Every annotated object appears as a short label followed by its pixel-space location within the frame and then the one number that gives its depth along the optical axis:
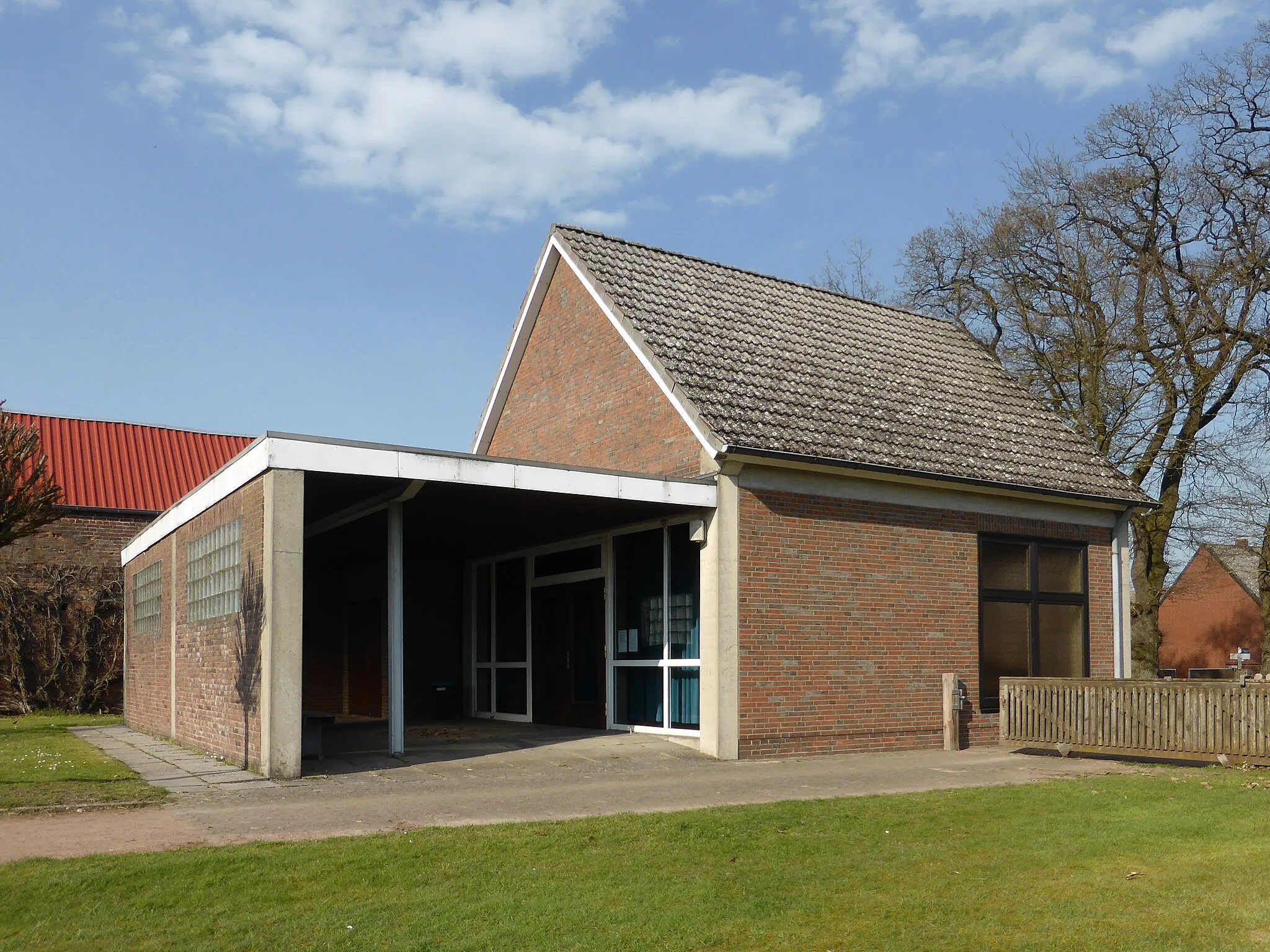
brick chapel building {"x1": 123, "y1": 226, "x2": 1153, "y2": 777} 13.86
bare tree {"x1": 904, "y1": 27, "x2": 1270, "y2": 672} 27.20
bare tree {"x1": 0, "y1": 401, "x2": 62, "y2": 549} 15.45
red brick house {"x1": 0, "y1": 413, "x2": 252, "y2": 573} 26.14
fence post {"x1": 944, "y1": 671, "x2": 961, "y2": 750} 16.00
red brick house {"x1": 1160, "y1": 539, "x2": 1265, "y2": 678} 49.84
